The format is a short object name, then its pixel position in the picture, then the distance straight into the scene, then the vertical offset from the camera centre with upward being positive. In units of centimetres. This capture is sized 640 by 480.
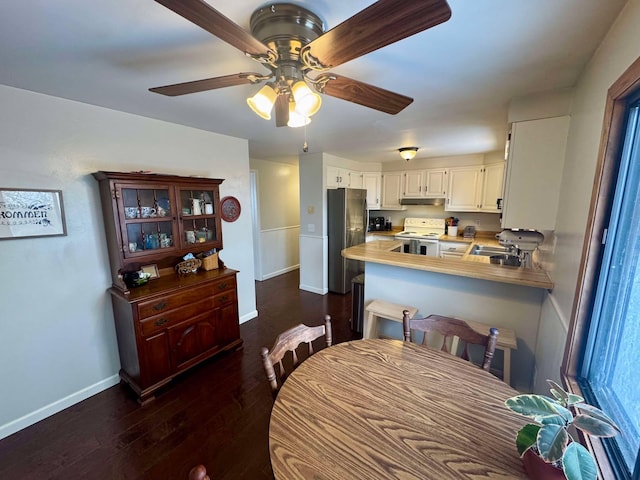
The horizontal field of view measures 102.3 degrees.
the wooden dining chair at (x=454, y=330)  132 -71
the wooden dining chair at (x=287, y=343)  119 -75
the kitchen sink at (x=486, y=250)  356 -68
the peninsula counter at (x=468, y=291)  190 -74
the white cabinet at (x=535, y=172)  170 +20
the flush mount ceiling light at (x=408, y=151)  348 +69
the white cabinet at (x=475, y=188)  406 +23
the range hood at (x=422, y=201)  463 +3
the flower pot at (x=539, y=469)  66 -70
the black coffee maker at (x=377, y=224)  536 -44
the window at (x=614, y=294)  85 -37
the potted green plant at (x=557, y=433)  59 -57
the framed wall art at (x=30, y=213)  167 -6
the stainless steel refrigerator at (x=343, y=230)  404 -43
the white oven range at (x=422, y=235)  450 -58
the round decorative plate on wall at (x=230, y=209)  290 -6
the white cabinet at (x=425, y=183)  453 +36
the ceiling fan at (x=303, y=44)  73 +54
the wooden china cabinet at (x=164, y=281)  198 -67
